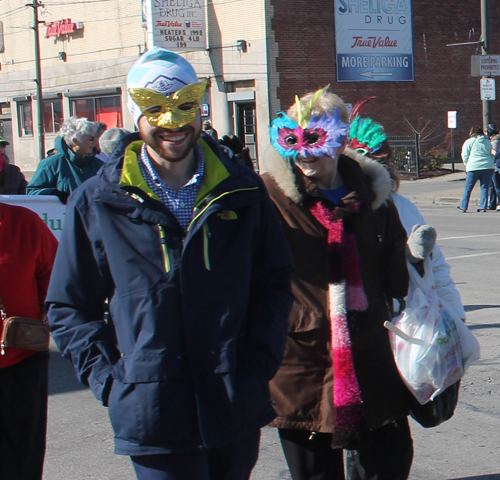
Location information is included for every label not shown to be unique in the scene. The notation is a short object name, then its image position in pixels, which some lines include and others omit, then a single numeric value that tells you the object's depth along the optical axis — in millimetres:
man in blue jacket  4087
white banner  13614
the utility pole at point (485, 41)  36560
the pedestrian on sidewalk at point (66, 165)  13181
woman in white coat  5586
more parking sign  52554
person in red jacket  5845
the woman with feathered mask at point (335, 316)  5355
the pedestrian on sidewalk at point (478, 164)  30282
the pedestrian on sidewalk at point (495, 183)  30680
